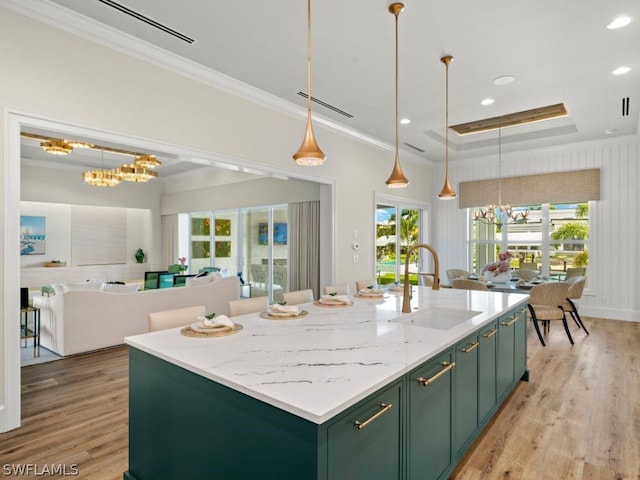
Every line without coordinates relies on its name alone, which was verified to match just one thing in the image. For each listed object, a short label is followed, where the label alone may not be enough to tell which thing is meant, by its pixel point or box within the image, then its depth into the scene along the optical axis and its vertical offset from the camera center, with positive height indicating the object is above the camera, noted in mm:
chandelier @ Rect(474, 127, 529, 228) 5766 +507
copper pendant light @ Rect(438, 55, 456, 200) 3488 +521
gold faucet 2504 -339
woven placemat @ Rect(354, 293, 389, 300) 3129 -475
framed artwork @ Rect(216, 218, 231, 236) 8844 +334
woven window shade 6453 +983
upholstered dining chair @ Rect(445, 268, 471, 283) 6516 -581
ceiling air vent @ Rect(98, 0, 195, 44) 2701 +1727
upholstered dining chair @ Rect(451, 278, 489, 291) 4855 -588
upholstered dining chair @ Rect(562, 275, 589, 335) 5004 -704
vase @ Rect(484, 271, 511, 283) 5281 -520
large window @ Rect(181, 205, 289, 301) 7661 -104
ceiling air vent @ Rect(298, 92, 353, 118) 4394 +1727
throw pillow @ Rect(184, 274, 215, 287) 5688 -623
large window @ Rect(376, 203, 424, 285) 7172 +41
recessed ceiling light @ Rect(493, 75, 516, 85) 3916 +1736
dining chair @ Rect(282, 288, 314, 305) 3270 -506
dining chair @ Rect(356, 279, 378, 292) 4184 -498
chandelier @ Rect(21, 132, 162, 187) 5508 +1301
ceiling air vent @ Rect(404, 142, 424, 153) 6625 +1734
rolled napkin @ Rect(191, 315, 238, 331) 2012 -454
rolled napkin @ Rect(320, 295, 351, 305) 2796 -453
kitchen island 1235 -632
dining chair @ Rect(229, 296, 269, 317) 2809 -510
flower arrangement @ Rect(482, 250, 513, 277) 5277 -355
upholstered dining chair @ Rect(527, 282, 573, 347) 4629 -746
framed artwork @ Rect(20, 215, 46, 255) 7961 +132
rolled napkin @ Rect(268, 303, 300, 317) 2379 -456
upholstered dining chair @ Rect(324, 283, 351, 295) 3697 -490
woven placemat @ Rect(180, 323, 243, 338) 1945 -493
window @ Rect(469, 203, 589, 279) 6699 +22
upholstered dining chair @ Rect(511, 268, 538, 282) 6215 -565
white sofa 4203 -905
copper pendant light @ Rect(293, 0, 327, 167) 2199 +540
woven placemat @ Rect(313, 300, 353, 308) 2763 -480
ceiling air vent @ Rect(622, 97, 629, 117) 4566 +1735
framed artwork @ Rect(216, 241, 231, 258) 8828 -194
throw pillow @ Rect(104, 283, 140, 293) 4805 -617
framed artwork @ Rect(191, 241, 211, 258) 9234 -205
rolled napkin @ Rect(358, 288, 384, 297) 3177 -452
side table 4284 -1111
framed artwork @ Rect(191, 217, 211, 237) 9249 +375
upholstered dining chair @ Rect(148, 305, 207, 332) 2316 -504
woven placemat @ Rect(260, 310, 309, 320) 2355 -485
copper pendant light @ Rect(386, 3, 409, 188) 3129 +529
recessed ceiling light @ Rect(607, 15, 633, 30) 2859 +1729
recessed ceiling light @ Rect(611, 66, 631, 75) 3707 +1735
